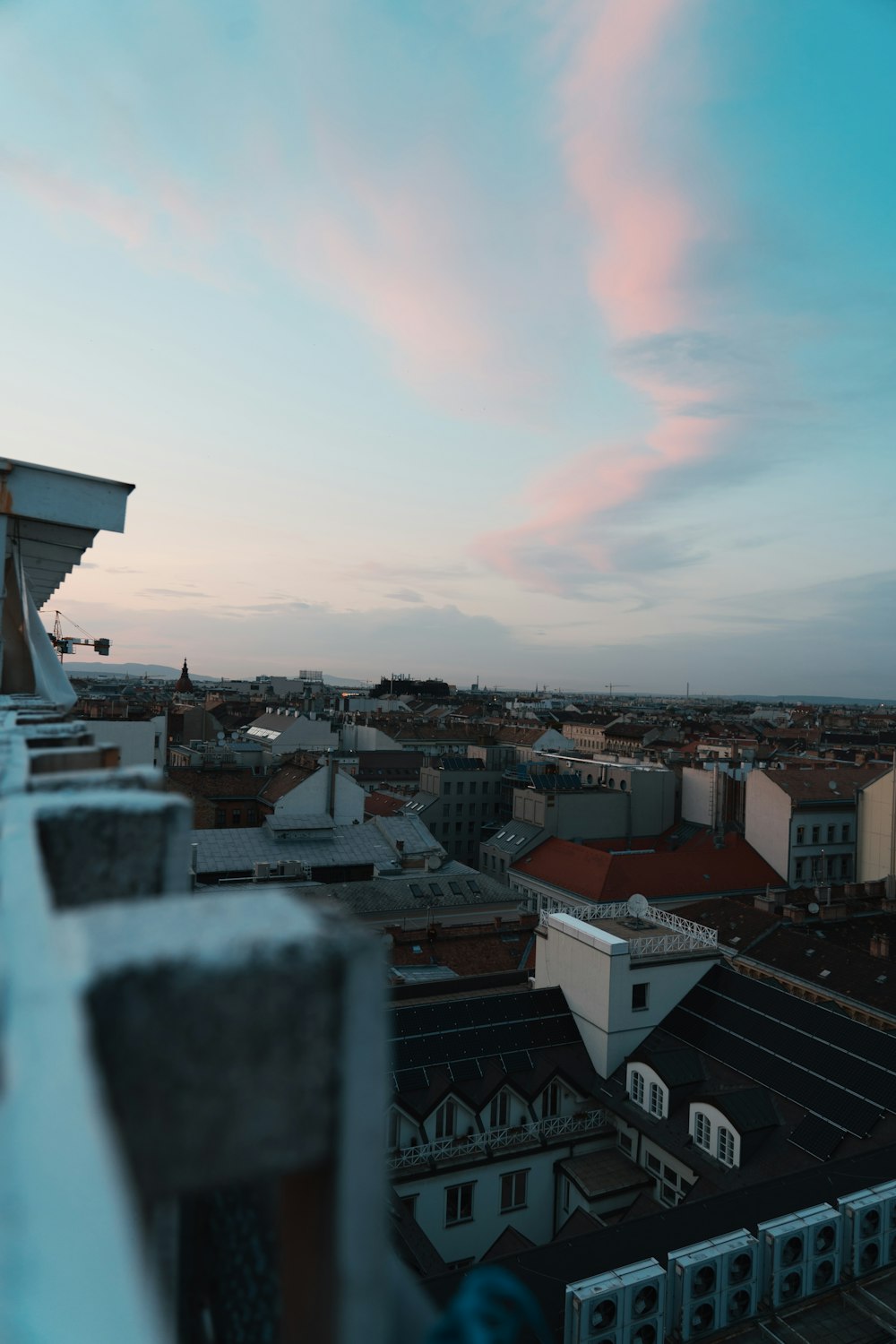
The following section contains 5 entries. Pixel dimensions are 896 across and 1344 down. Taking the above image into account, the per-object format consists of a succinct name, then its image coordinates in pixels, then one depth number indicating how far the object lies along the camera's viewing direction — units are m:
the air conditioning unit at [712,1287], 11.41
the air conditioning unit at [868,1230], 12.34
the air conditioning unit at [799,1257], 11.84
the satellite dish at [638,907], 28.56
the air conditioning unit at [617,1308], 10.95
